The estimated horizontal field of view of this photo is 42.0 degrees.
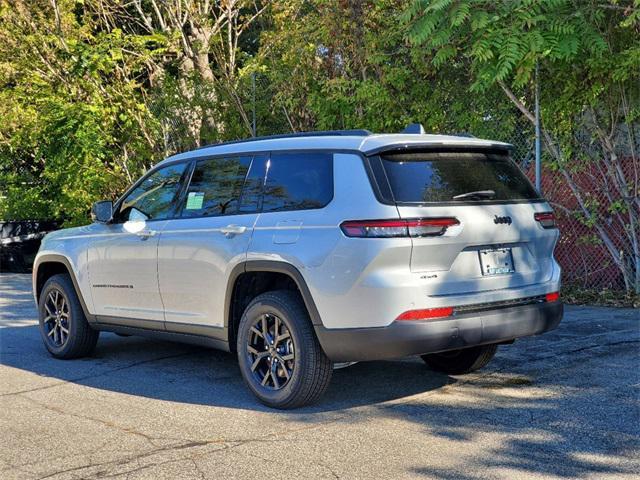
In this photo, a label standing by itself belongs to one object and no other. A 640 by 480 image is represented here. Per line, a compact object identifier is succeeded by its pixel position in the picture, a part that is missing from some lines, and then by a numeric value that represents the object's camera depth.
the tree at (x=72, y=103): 16.27
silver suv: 5.23
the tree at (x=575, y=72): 8.73
